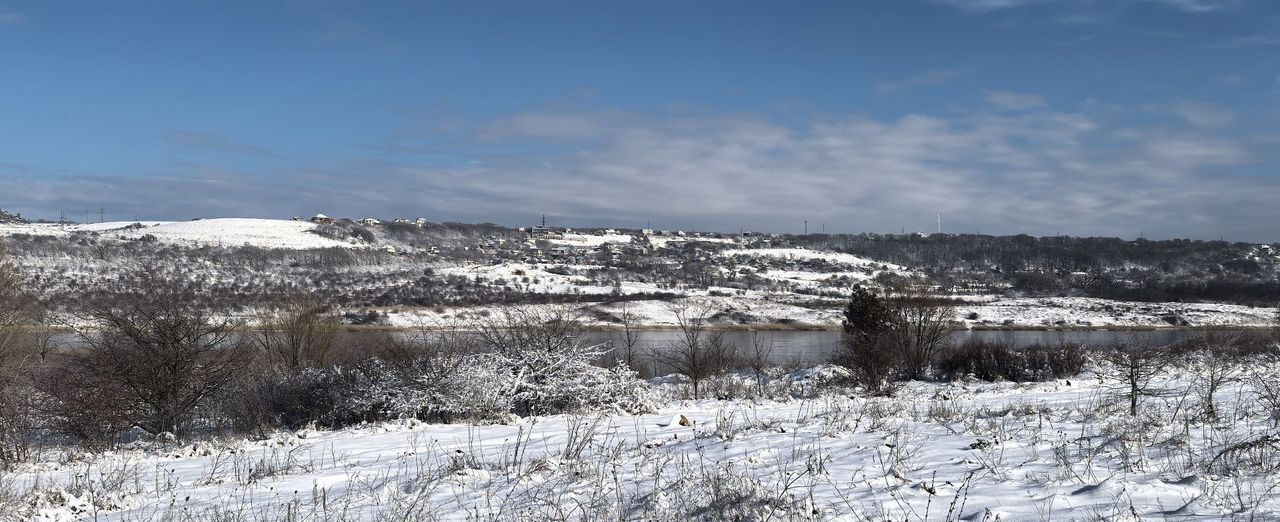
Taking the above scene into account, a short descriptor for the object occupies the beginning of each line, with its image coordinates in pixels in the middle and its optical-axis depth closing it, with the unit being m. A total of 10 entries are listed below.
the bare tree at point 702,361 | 20.96
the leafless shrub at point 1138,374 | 9.38
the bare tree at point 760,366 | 18.19
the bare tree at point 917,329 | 23.67
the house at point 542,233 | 154.07
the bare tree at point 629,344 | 24.55
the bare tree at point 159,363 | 13.95
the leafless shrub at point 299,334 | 22.02
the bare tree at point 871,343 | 18.94
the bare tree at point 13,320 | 17.88
